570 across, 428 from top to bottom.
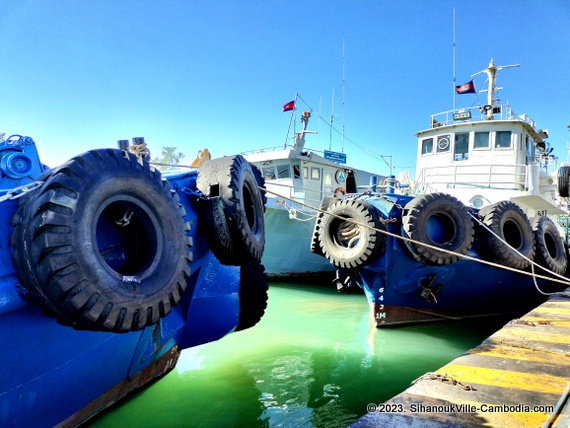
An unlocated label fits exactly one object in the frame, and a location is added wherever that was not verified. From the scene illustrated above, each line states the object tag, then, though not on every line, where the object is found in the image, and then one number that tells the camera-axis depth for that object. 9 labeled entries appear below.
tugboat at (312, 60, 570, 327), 6.88
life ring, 15.22
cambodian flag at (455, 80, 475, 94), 14.06
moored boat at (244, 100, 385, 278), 12.79
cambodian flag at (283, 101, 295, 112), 15.66
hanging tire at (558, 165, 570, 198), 7.96
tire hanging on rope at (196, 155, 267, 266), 3.70
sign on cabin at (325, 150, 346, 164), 15.21
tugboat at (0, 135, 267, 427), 2.15
